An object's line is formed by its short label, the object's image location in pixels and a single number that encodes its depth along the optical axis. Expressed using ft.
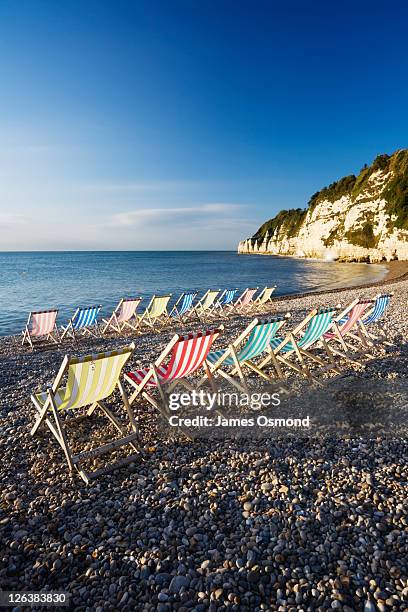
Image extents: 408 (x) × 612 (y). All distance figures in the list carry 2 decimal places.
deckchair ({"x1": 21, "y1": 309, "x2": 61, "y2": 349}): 36.06
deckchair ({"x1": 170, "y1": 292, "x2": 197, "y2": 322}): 44.29
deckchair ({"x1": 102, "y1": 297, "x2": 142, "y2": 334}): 40.61
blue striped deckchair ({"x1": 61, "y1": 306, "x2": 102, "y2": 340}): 38.55
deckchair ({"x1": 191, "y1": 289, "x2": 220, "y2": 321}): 47.06
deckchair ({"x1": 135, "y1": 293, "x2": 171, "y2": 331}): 41.98
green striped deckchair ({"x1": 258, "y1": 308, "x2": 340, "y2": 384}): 18.90
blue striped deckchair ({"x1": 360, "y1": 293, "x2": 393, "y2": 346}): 25.95
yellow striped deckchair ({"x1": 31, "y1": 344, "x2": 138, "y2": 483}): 11.93
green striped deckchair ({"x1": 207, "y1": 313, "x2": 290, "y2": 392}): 16.87
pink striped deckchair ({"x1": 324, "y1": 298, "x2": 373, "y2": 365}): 21.63
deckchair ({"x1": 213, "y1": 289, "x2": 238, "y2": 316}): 49.62
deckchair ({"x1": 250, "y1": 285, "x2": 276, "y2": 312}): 53.13
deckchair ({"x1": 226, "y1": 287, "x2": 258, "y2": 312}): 50.24
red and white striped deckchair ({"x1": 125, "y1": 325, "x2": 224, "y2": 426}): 14.76
